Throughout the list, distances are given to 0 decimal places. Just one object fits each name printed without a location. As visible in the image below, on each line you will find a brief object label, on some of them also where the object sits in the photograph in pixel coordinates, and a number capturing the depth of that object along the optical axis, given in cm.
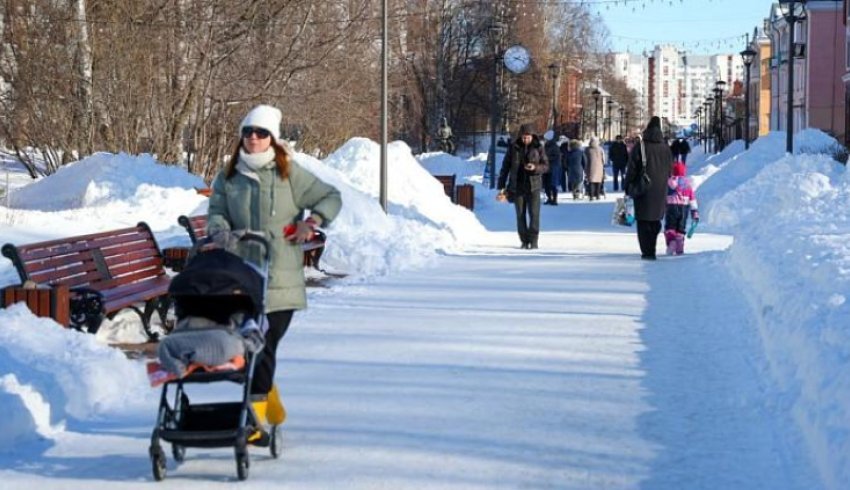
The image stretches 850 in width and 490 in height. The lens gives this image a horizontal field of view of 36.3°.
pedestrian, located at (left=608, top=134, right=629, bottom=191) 3657
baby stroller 577
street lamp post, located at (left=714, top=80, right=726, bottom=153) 6956
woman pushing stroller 636
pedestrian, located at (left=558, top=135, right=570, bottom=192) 3794
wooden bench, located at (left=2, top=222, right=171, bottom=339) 930
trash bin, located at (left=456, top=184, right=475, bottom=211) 2912
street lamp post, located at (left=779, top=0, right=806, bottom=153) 3189
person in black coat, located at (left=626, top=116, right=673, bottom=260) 1622
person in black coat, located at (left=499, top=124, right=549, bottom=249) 1828
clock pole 3947
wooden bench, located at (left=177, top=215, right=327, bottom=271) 1219
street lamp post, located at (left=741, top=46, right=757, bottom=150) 4793
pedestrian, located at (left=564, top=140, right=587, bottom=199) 3547
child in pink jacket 1712
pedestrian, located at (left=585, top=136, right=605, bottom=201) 3441
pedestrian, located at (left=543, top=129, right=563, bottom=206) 3136
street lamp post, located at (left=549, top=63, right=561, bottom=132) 5382
